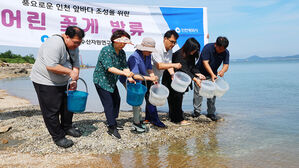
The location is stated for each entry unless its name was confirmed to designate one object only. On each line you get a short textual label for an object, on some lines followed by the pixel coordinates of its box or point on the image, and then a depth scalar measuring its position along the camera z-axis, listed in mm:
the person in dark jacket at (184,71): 4445
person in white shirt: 4141
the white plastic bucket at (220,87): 4387
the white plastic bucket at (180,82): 4180
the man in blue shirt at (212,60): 4571
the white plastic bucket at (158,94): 3789
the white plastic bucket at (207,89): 4410
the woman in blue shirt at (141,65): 3787
